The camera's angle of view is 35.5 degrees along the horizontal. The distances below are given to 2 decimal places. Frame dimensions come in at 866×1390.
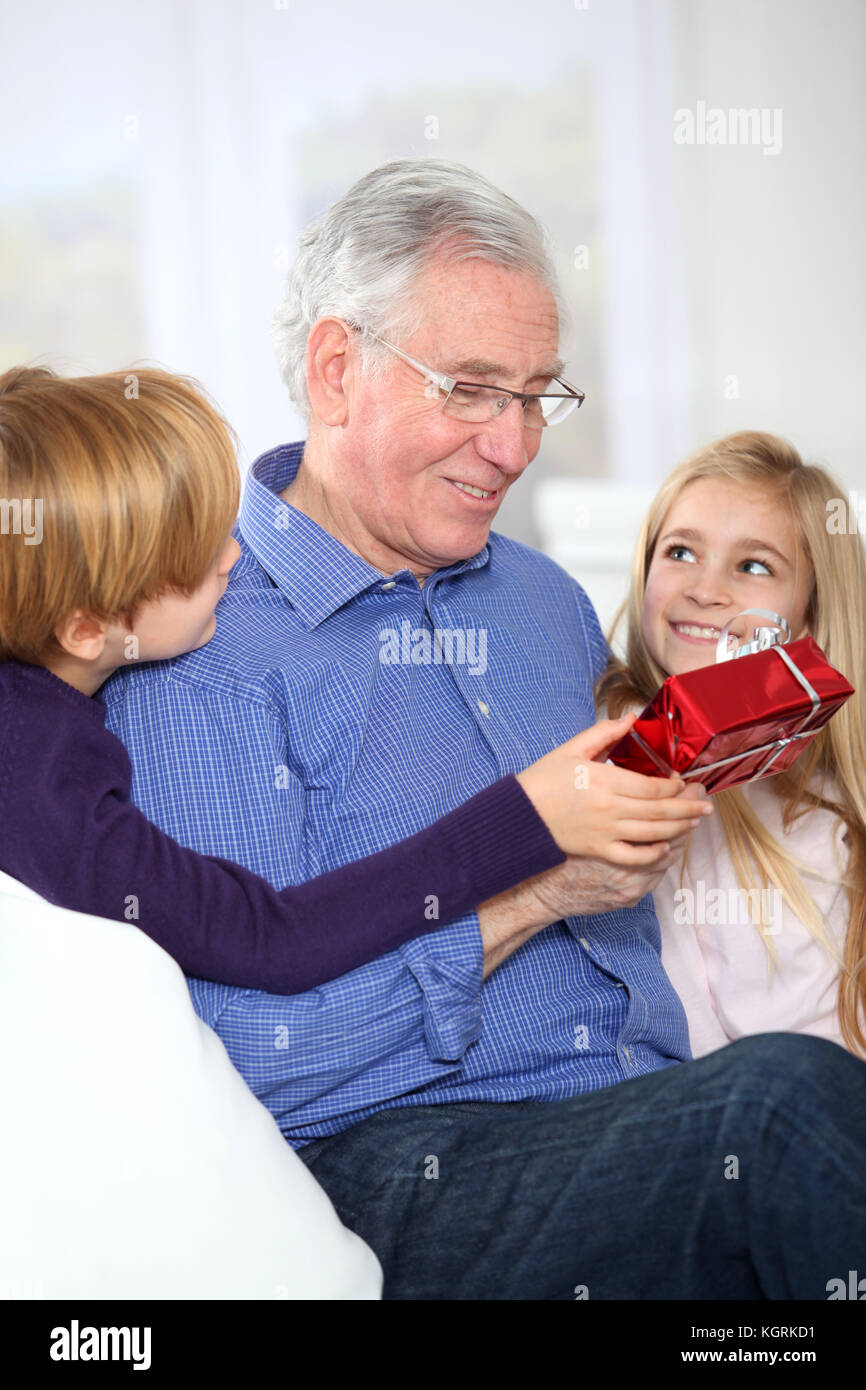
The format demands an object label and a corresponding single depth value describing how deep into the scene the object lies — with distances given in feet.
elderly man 3.64
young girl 5.39
